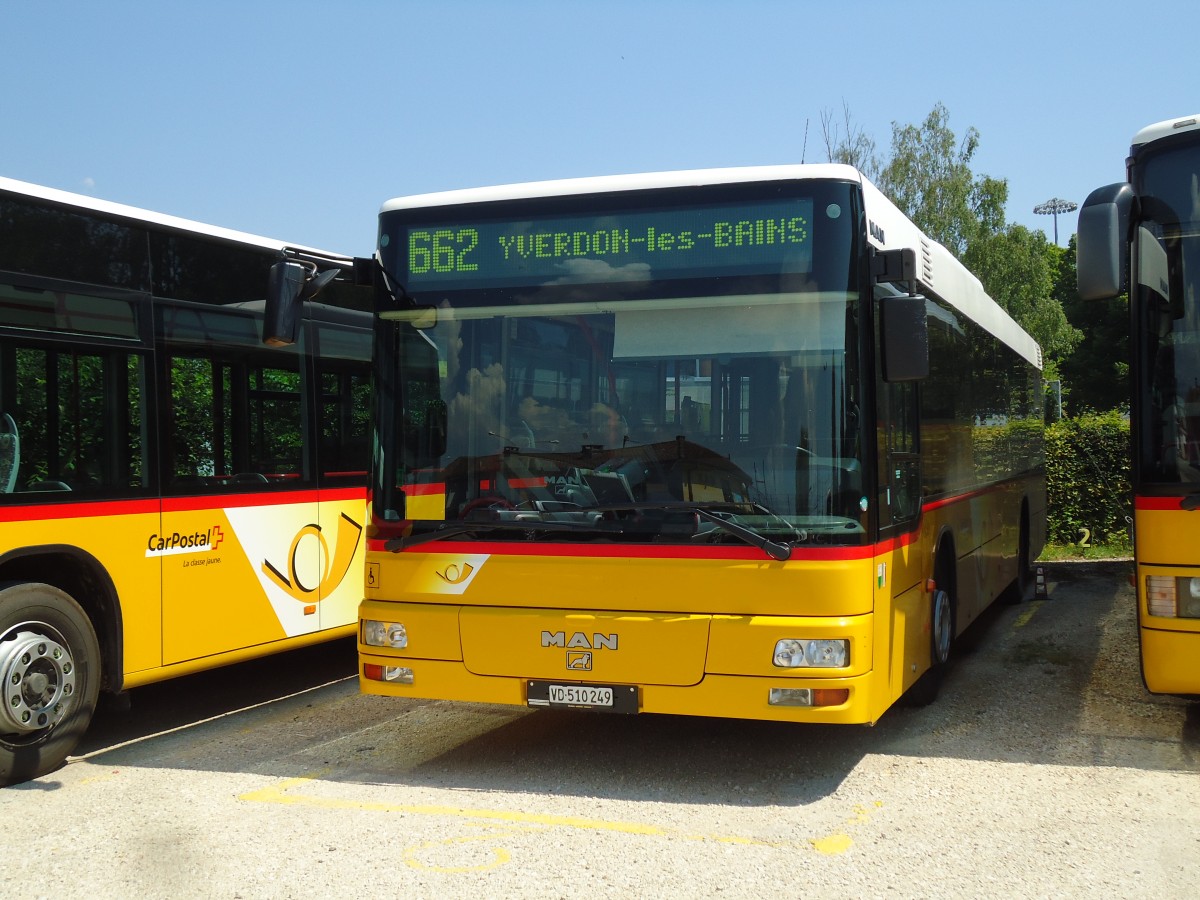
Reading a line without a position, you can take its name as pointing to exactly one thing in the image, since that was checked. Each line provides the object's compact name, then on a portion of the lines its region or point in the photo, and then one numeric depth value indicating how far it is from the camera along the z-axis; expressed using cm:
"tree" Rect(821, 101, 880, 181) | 3422
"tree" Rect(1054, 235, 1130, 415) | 5091
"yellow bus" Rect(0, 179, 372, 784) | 670
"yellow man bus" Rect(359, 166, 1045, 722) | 595
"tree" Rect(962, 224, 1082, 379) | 4600
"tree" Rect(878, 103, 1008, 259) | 4600
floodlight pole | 7085
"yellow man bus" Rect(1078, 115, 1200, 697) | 652
